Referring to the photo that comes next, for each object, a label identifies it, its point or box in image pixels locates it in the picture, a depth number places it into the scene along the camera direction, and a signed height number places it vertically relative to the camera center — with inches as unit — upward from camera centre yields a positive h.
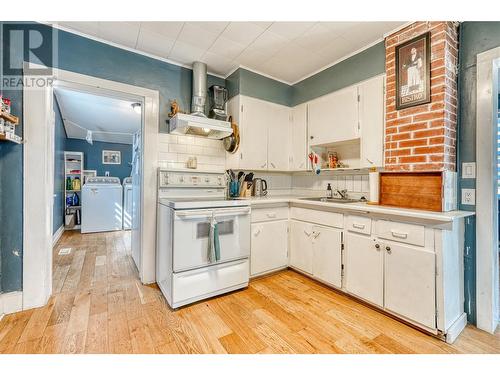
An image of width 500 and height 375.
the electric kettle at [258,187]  118.3 +0.3
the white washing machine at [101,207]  183.6 -16.5
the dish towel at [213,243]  79.3 -19.6
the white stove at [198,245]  75.6 -21.0
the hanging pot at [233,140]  107.6 +22.9
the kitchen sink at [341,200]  98.1 -5.5
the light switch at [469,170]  67.5 +5.5
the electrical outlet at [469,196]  67.4 -2.4
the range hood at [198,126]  89.4 +25.4
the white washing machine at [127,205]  198.4 -16.0
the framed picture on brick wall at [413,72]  72.0 +38.6
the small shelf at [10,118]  61.6 +19.7
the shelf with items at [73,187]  195.3 +0.0
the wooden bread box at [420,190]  66.2 -0.6
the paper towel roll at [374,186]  82.4 +0.7
